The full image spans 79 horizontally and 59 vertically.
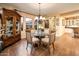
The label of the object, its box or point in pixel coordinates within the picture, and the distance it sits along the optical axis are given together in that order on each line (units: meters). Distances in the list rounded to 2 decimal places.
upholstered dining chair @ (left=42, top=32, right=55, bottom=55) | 1.30
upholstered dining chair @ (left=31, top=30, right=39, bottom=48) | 1.29
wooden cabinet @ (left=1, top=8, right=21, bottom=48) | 1.25
